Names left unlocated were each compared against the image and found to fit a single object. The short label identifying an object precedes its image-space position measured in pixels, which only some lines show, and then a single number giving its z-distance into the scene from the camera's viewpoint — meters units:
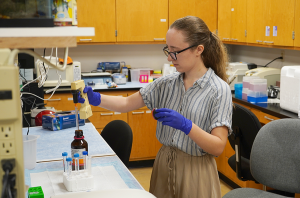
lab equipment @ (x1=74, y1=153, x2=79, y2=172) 1.47
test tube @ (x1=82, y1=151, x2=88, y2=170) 1.47
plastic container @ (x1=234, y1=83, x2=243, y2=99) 3.53
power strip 0.75
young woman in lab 1.64
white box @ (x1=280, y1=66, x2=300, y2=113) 2.73
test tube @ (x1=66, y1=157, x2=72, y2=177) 1.47
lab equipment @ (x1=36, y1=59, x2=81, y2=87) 3.65
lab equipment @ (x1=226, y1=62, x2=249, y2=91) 3.95
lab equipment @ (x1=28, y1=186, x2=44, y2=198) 1.27
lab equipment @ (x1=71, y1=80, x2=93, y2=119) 1.60
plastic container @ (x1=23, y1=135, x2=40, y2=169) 1.63
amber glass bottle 1.59
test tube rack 1.42
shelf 0.78
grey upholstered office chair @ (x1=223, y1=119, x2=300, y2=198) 1.95
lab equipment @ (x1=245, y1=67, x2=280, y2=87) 3.52
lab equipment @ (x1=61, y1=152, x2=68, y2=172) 1.51
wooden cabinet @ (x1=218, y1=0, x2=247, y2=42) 3.89
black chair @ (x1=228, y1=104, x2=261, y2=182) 2.29
